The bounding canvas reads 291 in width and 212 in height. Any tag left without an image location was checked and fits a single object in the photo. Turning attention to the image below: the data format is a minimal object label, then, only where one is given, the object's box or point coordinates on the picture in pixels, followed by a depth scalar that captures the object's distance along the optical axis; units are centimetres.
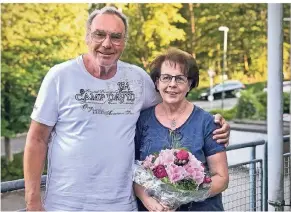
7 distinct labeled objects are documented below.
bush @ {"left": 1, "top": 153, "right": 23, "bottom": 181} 1205
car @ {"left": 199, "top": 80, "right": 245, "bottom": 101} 2980
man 221
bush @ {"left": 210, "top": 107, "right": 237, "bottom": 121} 1659
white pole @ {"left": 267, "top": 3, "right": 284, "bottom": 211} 429
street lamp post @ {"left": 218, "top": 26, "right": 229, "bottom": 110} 2436
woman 229
